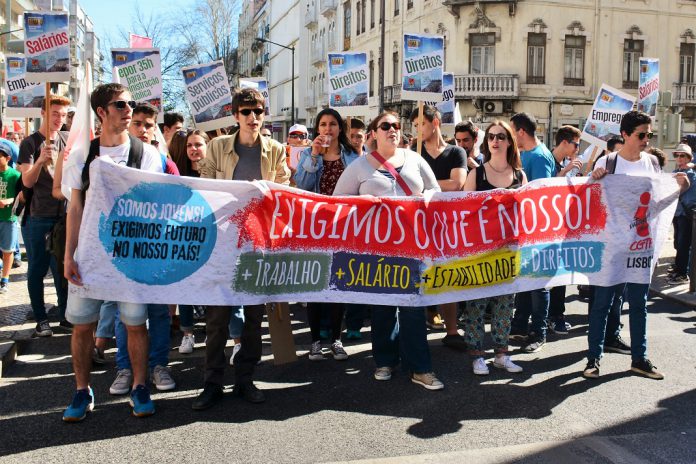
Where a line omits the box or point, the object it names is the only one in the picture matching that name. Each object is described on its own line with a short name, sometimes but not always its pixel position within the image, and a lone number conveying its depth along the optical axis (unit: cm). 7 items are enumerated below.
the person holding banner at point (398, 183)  562
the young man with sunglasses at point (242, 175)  515
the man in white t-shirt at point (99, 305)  476
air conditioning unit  3278
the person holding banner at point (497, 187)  609
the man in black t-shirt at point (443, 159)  711
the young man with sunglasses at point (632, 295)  604
